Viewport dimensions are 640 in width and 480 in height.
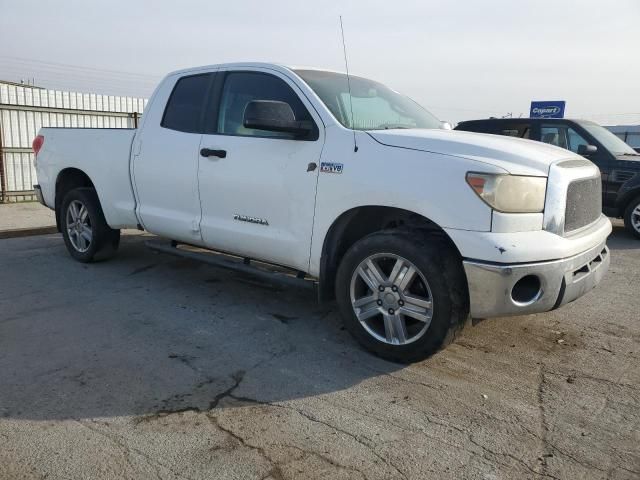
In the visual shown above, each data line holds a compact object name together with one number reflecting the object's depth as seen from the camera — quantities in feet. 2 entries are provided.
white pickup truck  10.72
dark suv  28.66
